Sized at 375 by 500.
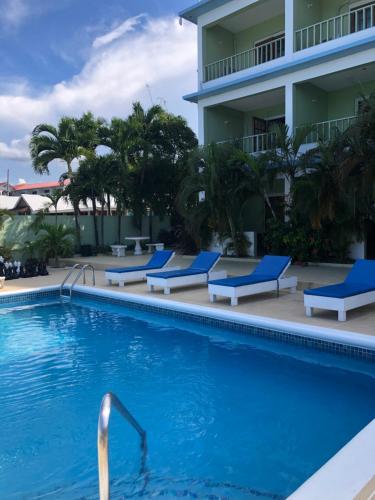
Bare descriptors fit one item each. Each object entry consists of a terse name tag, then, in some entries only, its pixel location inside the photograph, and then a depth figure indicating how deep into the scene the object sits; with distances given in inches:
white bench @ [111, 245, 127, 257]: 741.7
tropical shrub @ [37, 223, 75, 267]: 629.9
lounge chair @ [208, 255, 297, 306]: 353.4
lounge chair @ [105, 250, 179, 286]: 462.0
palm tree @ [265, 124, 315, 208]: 538.3
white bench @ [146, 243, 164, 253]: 789.1
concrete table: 773.6
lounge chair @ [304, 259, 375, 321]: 290.5
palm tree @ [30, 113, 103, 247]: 756.0
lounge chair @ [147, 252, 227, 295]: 408.7
